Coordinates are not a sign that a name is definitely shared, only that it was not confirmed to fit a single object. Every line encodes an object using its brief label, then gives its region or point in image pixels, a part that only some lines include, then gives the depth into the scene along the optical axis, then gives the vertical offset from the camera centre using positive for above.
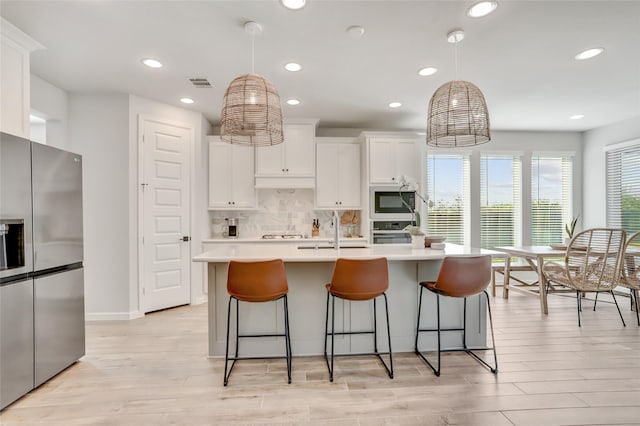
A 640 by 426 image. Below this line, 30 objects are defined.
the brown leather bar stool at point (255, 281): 2.26 -0.47
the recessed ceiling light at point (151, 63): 2.98 +1.41
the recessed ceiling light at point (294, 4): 2.12 +1.38
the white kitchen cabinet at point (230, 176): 4.77 +0.56
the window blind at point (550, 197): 5.61 +0.27
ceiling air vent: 3.41 +1.41
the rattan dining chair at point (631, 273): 3.66 -0.70
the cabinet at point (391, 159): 4.79 +0.81
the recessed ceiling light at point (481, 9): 2.15 +1.38
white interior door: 3.99 -0.02
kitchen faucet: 2.94 -0.16
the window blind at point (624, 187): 4.81 +0.38
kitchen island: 2.69 -0.82
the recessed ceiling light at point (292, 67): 3.05 +1.40
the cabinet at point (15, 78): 2.37 +1.04
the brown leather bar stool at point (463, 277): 2.42 -0.48
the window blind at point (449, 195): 5.49 +0.31
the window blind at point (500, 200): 5.57 +0.22
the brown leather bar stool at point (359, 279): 2.32 -0.47
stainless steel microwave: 4.75 +0.14
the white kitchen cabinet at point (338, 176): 4.91 +0.57
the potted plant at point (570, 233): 4.29 -0.27
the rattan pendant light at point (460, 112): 2.29 +0.72
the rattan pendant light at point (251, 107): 2.24 +0.74
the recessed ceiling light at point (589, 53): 2.81 +1.40
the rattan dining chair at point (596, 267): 3.57 -0.62
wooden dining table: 3.95 -0.60
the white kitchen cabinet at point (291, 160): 4.74 +0.79
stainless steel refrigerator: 2.05 -0.35
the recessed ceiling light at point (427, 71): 3.18 +1.41
